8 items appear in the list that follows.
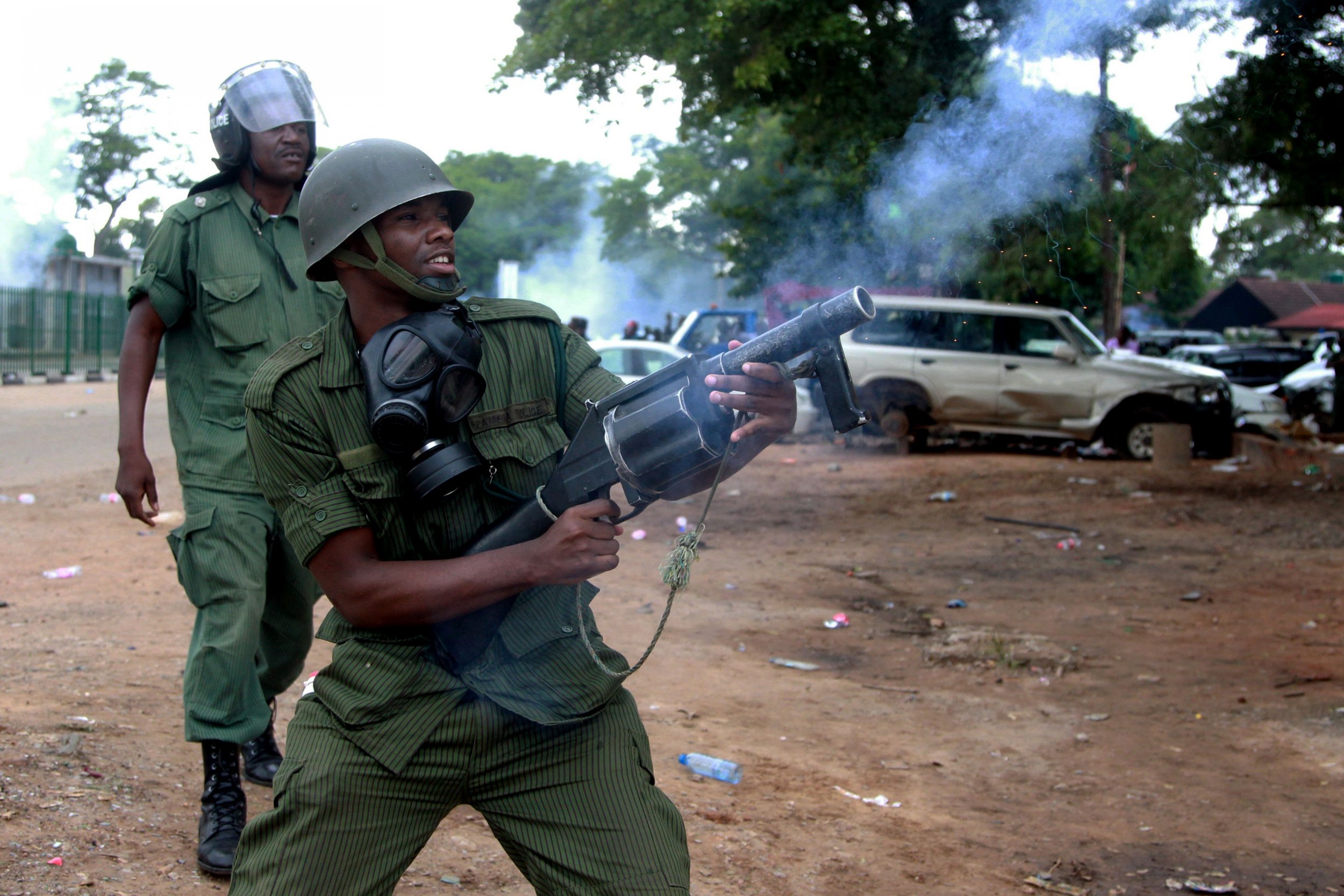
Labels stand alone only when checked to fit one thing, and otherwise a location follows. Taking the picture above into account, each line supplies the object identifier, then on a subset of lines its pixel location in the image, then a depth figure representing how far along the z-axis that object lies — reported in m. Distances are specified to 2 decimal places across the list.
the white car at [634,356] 14.29
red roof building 54.78
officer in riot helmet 2.97
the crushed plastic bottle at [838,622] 6.07
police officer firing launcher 1.87
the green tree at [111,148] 26.19
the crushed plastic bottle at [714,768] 3.87
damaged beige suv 12.95
